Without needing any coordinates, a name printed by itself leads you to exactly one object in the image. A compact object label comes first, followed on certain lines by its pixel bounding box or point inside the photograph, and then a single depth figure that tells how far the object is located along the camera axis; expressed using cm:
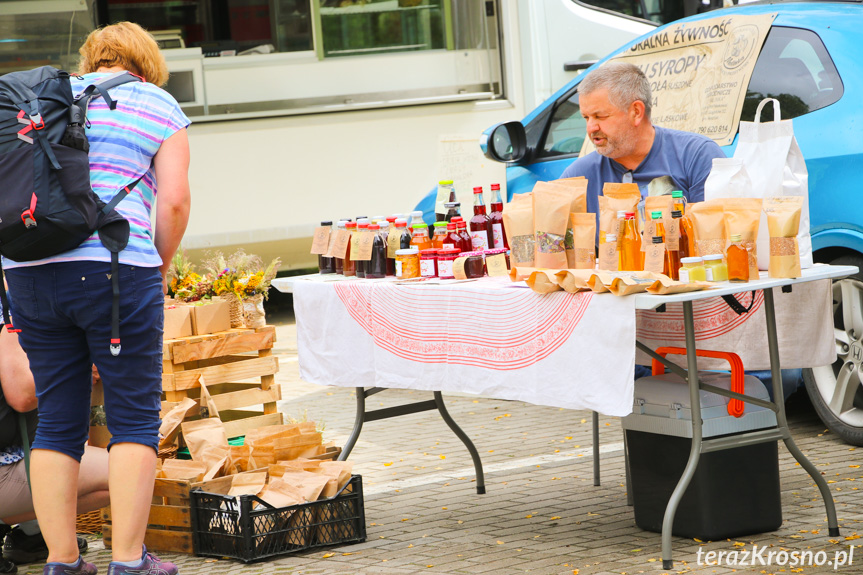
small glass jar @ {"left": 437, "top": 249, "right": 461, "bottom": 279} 878
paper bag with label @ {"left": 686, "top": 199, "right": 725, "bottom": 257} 753
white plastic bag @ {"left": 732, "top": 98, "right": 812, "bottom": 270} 791
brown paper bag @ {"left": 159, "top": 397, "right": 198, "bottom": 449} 929
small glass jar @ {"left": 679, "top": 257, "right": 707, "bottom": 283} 729
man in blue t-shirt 897
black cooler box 795
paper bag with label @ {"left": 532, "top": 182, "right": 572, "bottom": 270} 822
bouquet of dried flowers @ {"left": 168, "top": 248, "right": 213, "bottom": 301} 1091
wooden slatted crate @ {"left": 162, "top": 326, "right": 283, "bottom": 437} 1006
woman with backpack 708
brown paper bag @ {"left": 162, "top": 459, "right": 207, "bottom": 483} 868
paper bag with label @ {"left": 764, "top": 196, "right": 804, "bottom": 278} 746
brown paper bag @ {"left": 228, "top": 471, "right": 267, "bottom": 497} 855
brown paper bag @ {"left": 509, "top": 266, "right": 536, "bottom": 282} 820
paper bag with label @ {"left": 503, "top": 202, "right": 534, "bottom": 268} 844
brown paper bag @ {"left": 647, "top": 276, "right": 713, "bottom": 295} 709
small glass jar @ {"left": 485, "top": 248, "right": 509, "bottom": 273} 879
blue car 1006
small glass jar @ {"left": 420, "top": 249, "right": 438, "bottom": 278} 888
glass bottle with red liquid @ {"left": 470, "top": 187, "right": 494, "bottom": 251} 902
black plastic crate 831
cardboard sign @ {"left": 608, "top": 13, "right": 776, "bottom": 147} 1130
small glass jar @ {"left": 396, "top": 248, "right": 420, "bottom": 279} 902
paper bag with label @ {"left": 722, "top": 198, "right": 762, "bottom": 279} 745
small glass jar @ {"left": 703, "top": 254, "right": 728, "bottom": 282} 739
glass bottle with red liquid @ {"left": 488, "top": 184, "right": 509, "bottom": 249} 914
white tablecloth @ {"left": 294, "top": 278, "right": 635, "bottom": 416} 738
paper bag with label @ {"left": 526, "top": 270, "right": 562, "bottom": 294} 764
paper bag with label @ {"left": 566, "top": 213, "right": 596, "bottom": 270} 814
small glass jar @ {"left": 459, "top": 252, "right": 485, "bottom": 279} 872
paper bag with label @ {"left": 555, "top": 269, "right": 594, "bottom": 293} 751
